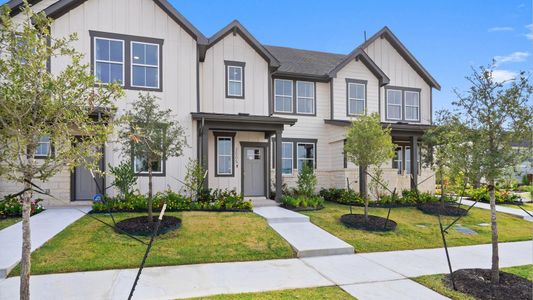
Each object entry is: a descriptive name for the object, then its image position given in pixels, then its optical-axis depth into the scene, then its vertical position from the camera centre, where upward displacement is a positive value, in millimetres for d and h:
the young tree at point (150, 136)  8211 +420
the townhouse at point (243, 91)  11430 +2679
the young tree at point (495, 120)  5508 +542
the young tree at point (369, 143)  9848 +269
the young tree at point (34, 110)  3549 +468
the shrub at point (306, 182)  12633 -1171
